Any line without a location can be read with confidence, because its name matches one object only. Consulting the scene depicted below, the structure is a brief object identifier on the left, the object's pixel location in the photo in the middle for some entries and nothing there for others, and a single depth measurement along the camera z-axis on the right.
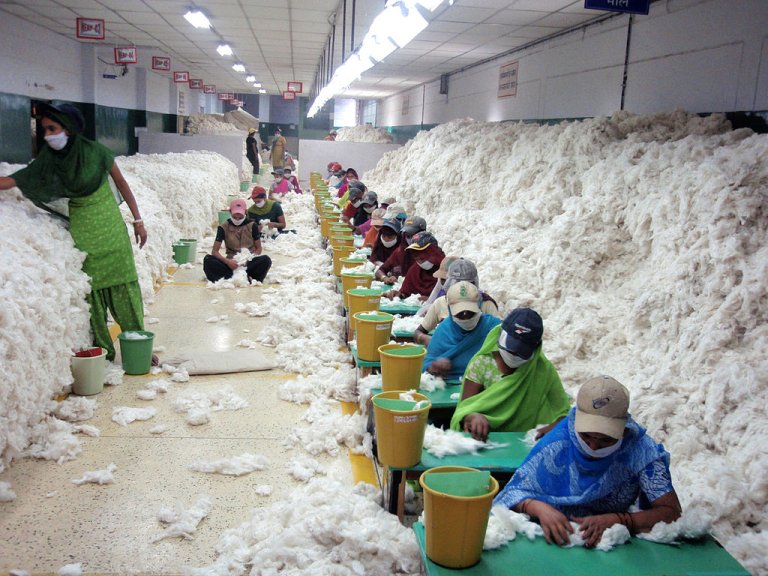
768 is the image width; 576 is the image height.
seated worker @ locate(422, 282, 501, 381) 3.88
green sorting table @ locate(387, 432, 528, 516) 2.77
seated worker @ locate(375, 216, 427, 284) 6.66
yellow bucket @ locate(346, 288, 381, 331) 4.79
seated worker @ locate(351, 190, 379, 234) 10.87
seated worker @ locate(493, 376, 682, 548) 2.25
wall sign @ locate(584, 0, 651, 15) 5.61
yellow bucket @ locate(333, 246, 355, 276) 7.15
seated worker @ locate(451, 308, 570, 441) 3.09
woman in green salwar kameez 4.57
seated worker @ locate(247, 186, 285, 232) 11.05
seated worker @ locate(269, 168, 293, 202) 17.45
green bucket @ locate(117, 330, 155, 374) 4.96
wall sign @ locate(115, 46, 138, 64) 12.55
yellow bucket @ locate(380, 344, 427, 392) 3.31
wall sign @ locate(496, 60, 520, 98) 10.86
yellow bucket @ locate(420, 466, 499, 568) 1.99
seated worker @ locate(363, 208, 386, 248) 8.11
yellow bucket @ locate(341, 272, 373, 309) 5.57
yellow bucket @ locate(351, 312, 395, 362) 4.02
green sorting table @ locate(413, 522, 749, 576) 2.04
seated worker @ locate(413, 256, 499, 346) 4.46
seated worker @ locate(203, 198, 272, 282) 8.30
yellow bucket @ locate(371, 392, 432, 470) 2.62
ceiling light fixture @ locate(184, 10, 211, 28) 10.01
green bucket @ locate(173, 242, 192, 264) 9.23
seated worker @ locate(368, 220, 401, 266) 7.35
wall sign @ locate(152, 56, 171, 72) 15.27
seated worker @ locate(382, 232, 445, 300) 6.04
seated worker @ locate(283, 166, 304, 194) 18.08
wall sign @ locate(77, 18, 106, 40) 10.64
